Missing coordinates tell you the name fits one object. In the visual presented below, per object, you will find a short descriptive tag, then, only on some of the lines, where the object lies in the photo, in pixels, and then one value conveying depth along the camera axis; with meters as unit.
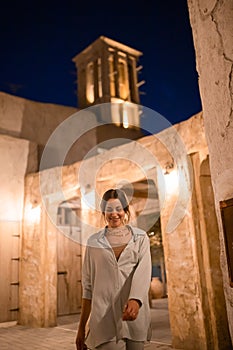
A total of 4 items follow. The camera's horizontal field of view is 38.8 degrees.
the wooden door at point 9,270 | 7.66
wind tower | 19.66
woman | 2.01
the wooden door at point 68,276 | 9.10
